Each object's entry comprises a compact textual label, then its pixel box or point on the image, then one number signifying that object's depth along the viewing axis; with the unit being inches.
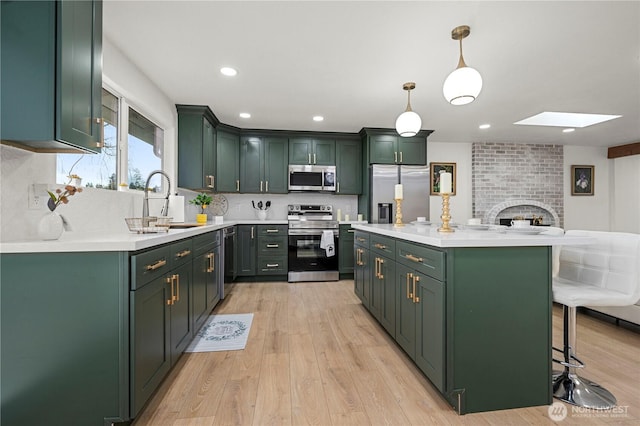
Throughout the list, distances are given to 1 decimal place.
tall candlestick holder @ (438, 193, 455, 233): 78.8
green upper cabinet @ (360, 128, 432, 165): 189.9
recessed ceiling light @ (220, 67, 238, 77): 108.8
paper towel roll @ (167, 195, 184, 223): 111.5
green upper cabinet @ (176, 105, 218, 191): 149.6
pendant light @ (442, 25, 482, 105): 74.5
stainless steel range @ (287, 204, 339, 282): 179.3
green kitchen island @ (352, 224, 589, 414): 61.0
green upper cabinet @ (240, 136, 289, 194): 190.1
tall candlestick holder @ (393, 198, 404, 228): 115.2
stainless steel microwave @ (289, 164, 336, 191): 193.0
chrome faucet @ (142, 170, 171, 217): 78.9
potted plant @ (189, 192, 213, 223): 130.3
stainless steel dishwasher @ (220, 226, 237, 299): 142.3
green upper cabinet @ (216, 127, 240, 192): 179.6
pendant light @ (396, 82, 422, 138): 107.5
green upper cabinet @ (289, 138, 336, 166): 194.4
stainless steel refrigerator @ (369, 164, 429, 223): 189.2
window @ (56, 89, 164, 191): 80.7
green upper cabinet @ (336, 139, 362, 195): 198.5
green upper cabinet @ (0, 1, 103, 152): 49.6
